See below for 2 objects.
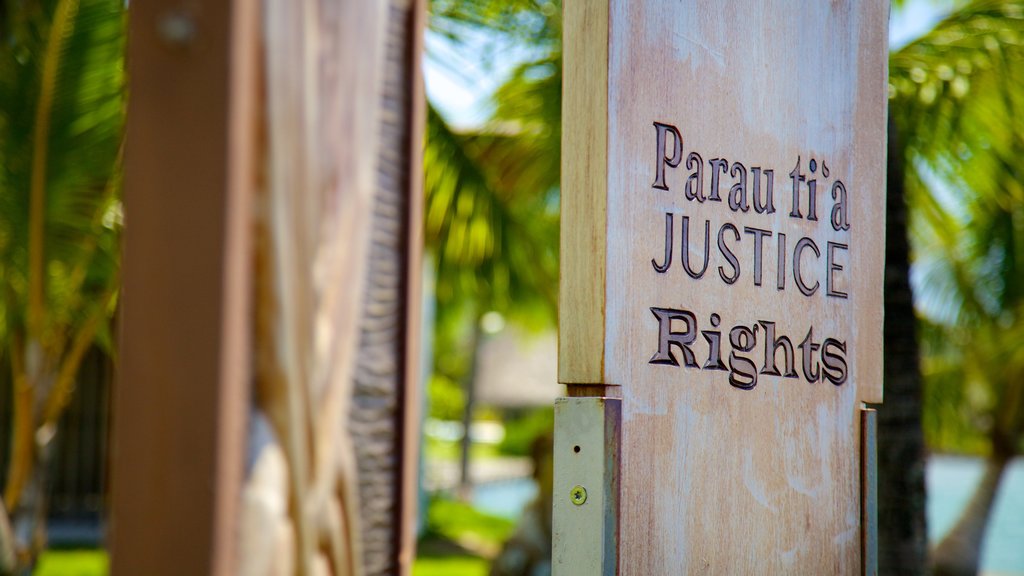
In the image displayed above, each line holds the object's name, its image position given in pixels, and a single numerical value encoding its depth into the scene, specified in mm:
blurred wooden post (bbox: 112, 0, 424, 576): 1402
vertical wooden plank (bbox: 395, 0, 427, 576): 1775
